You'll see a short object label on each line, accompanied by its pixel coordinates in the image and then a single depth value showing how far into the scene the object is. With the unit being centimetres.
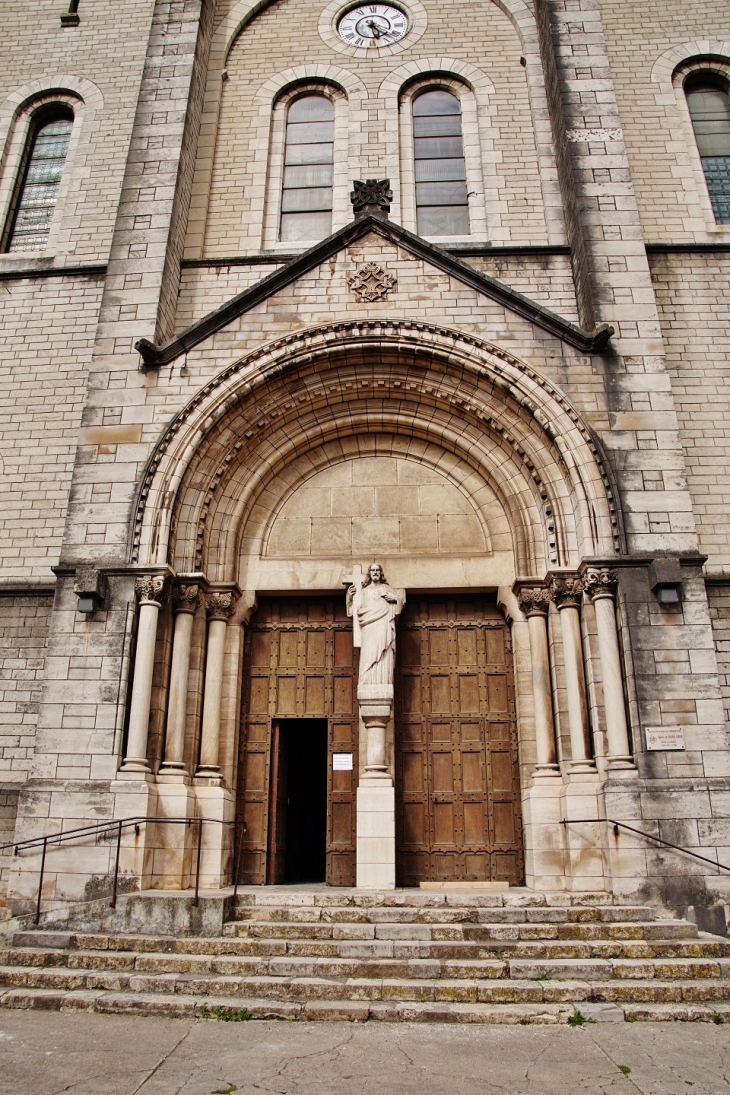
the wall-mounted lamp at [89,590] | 910
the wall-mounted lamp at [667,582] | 884
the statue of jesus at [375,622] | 962
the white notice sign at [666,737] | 834
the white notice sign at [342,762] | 1004
